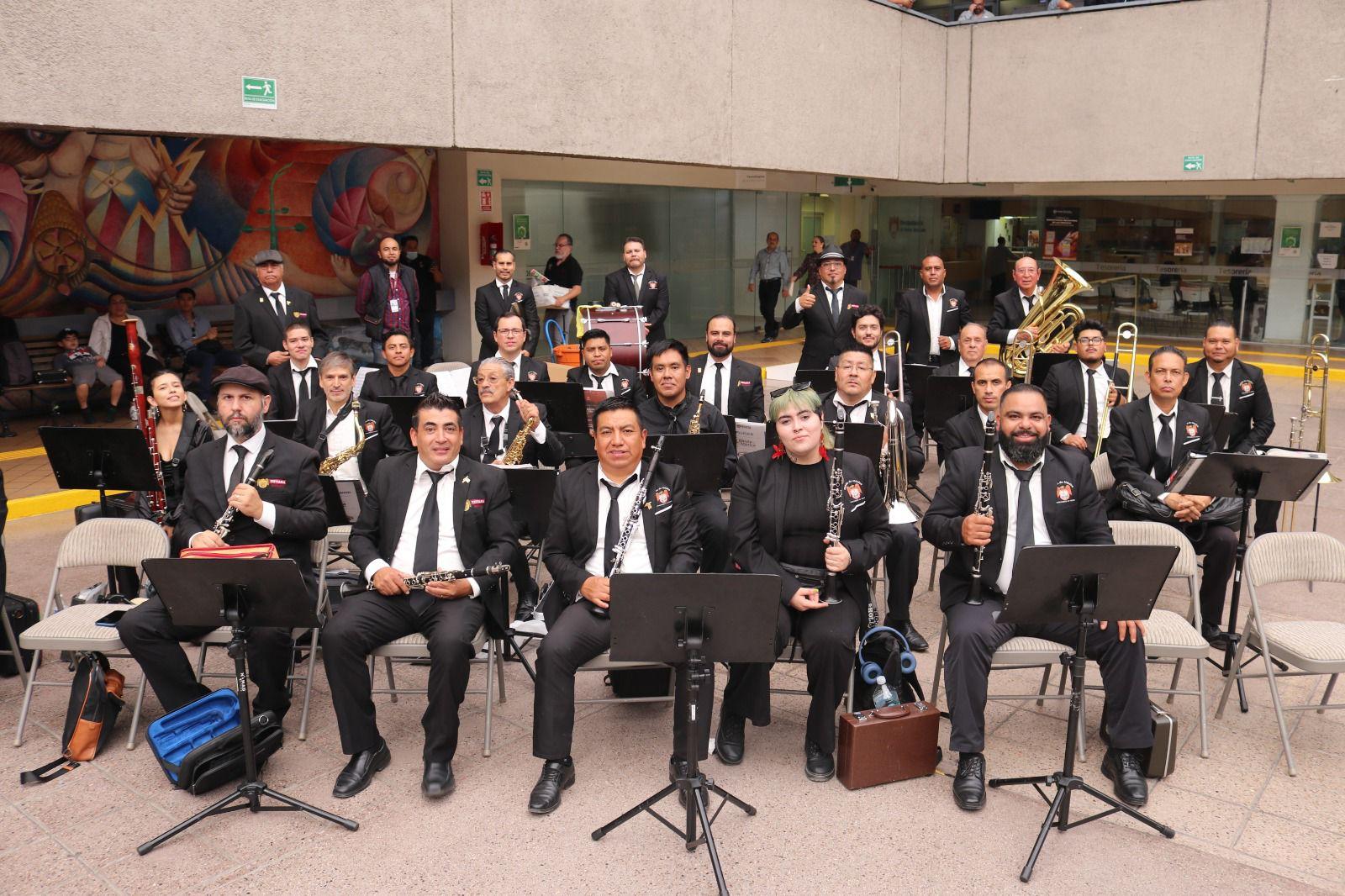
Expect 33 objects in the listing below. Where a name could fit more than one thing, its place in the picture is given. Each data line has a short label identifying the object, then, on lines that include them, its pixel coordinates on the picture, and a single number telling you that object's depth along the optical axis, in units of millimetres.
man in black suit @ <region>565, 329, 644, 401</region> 7438
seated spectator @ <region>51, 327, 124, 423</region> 10969
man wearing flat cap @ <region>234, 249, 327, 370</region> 8234
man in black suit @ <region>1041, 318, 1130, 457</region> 7383
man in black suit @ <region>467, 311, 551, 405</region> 7516
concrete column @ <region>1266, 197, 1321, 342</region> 16438
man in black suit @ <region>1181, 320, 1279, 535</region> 7070
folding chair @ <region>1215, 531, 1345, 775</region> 4758
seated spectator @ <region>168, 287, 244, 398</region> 11656
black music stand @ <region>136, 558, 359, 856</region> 4090
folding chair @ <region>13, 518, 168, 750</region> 5023
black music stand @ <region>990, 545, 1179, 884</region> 4012
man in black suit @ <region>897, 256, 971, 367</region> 9375
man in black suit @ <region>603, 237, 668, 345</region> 9742
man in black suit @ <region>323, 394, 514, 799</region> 4508
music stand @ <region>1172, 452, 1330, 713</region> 5316
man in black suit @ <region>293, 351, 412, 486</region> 6543
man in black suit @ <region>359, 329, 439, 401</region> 7199
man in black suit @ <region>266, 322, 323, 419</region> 7230
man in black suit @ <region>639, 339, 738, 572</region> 6613
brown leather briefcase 4477
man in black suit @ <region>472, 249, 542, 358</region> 9388
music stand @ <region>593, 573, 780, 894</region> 3832
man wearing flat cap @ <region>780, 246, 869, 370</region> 9211
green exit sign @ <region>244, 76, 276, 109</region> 7871
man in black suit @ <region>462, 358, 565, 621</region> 6445
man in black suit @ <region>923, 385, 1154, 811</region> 4496
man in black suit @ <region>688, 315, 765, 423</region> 7367
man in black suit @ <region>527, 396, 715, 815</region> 4723
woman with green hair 4645
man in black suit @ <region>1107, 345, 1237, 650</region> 6270
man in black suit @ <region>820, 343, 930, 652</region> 5855
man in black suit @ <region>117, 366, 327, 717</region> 4836
